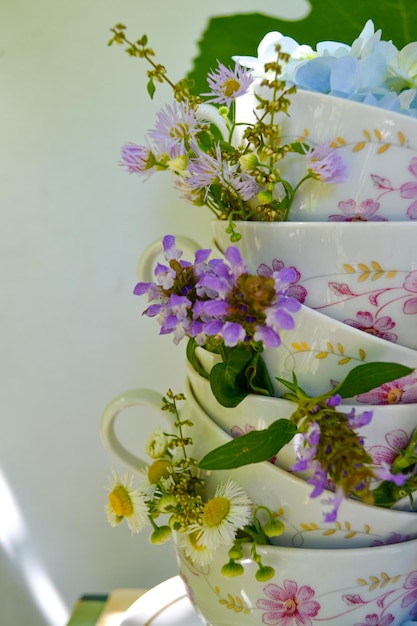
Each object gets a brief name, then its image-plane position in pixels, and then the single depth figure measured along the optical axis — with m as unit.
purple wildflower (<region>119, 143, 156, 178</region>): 0.49
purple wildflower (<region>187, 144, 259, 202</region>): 0.49
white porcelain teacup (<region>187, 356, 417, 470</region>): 0.50
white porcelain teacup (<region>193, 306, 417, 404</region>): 0.49
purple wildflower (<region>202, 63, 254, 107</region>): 0.50
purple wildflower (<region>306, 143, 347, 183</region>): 0.47
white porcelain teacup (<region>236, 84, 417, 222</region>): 0.48
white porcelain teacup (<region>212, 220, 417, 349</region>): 0.48
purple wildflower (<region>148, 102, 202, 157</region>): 0.49
